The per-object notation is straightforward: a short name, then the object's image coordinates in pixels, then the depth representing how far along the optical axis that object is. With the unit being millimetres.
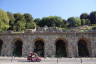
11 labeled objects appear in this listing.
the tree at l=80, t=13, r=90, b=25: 38983
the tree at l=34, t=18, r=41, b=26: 38144
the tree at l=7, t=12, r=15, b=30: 27988
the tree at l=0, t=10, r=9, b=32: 21925
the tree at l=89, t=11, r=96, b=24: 39315
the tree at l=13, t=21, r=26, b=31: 25917
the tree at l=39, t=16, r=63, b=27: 37306
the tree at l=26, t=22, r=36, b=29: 28870
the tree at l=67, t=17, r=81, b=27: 38107
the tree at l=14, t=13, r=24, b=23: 33572
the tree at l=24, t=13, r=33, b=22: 36481
